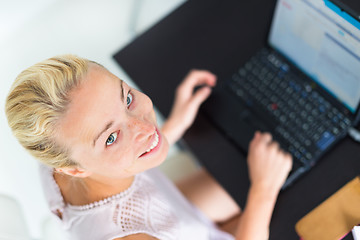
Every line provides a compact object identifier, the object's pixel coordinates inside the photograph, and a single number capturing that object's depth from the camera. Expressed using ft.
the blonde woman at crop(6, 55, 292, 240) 1.79
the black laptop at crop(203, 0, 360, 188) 2.34
